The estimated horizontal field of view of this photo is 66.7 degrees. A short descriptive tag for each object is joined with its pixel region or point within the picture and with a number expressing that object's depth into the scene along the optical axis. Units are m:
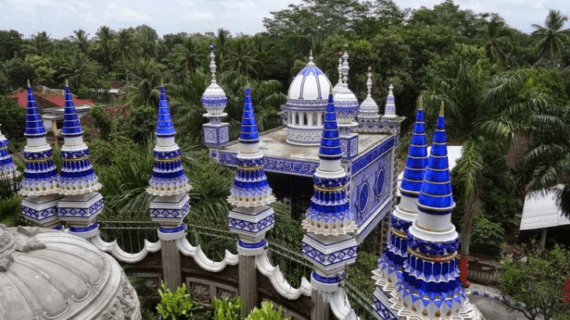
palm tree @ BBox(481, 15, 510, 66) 31.59
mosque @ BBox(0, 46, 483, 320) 3.88
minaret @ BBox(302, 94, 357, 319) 5.62
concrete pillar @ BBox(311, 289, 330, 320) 6.02
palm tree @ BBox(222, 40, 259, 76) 32.66
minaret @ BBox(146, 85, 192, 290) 7.49
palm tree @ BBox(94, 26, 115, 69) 47.03
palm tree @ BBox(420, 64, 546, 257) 12.49
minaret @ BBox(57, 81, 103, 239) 7.44
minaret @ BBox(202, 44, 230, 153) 14.53
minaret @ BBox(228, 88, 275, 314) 6.95
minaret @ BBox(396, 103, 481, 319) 3.83
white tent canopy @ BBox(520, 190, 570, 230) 16.14
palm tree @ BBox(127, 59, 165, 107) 26.30
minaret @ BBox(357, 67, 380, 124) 17.73
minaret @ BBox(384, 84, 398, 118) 17.94
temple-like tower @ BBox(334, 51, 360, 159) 12.49
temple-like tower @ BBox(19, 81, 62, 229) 7.42
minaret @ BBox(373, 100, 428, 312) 4.74
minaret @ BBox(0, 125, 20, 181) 8.23
